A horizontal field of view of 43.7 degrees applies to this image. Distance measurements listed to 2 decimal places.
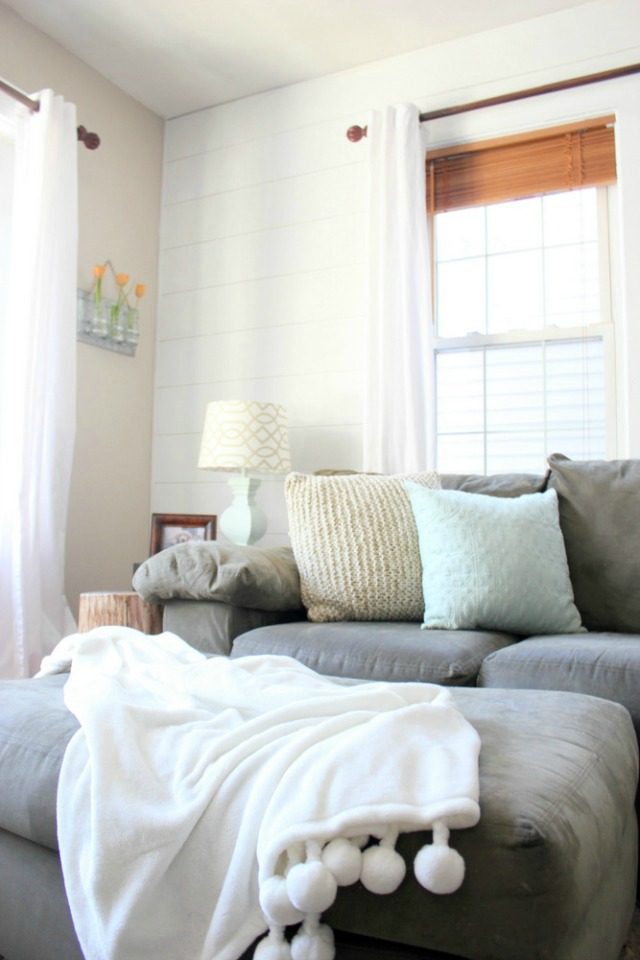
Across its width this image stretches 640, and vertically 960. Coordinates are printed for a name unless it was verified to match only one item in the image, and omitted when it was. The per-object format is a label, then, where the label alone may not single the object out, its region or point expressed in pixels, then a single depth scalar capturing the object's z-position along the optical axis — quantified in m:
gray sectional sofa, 0.84
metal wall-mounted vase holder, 3.68
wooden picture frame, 3.78
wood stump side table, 2.38
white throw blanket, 0.86
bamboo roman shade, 3.26
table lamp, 3.26
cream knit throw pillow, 2.22
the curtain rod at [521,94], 3.13
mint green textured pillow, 2.04
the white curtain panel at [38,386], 3.12
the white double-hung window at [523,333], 3.28
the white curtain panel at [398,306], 3.34
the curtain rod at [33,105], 3.13
